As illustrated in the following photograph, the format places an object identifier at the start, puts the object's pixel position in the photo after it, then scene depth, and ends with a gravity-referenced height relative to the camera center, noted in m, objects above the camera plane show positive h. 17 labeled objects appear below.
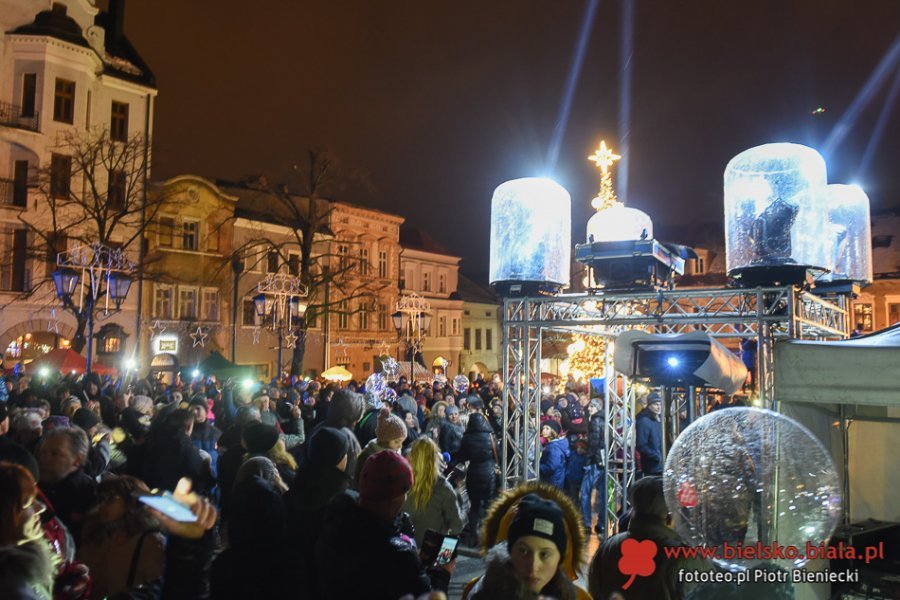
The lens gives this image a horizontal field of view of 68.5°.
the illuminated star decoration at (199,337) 31.72 -0.05
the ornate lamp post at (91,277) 13.09 +1.15
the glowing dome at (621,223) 11.88 +2.19
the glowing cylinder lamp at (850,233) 11.29 +1.97
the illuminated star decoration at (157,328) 30.45 +0.31
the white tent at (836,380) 5.13 -0.26
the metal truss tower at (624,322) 7.73 +0.30
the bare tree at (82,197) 25.62 +5.65
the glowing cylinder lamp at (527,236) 9.64 +1.56
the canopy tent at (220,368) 20.61 -0.99
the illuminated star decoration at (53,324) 26.57 +0.37
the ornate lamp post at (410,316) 19.77 +0.74
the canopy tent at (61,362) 16.92 -0.74
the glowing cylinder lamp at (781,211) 7.79 +1.63
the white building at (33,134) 26.41 +8.05
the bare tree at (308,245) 26.83 +4.70
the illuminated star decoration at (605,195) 18.72 +4.24
